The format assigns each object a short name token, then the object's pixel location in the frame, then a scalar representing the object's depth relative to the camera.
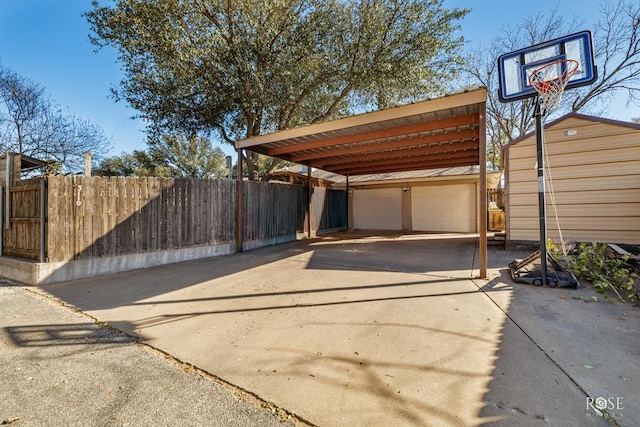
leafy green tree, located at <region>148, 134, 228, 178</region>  18.62
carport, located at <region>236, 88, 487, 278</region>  4.53
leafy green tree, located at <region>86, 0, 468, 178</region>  7.24
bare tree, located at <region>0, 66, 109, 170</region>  9.29
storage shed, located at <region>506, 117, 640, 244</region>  6.00
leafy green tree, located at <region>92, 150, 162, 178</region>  19.19
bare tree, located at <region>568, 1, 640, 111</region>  10.52
